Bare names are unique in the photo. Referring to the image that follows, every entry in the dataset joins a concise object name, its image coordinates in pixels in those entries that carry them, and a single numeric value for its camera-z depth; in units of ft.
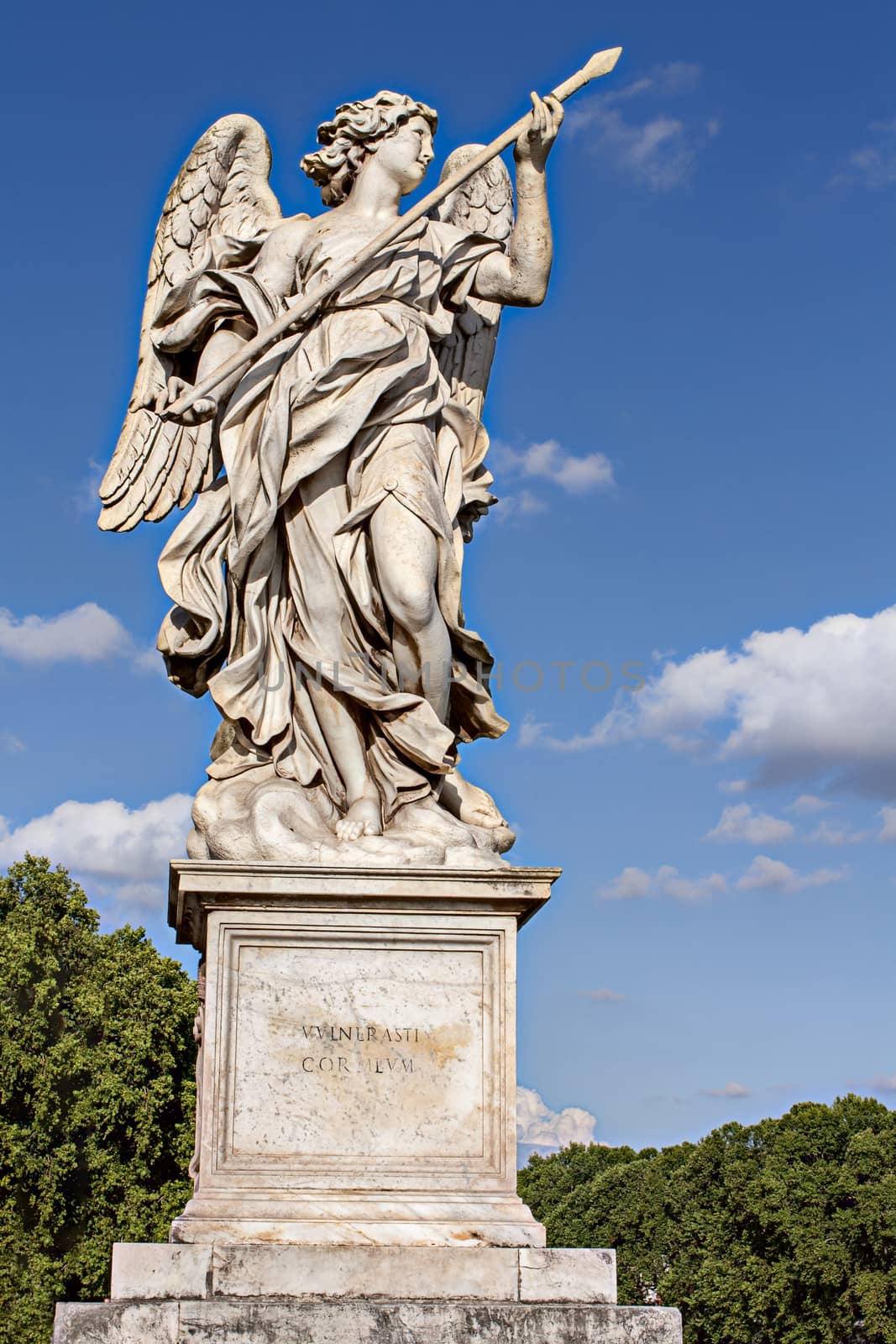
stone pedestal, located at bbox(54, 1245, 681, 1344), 18.92
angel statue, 23.79
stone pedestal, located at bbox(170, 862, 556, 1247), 20.71
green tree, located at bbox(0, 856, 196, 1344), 83.92
